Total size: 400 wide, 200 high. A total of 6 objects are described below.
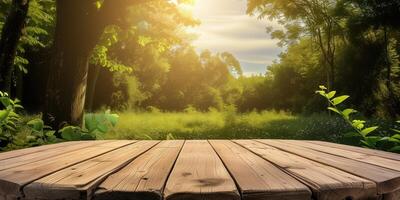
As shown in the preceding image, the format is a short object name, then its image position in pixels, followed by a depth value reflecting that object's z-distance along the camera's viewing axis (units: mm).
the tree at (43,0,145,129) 7129
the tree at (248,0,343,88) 22627
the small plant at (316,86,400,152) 3006
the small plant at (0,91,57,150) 4138
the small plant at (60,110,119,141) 4539
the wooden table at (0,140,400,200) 1164
